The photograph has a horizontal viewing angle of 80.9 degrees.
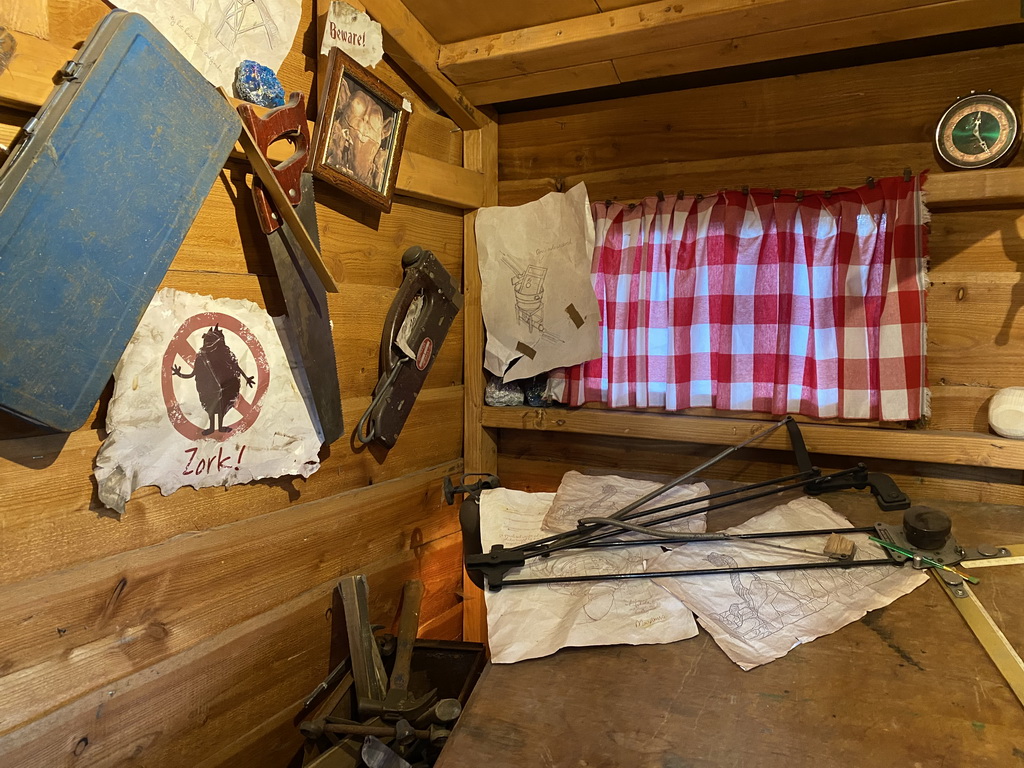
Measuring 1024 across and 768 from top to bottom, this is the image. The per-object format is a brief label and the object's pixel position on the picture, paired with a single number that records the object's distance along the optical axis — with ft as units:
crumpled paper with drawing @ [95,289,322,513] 3.41
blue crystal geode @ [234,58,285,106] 3.71
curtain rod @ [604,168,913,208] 4.89
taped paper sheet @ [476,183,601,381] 5.85
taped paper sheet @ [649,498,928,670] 3.24
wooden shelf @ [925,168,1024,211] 4.48
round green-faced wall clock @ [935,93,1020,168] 4.59
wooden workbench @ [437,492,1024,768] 2.55
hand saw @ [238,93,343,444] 3.82
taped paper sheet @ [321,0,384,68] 4.23
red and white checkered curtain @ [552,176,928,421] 4.92
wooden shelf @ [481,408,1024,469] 4.72
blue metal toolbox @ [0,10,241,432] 2.69
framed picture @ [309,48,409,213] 4.23
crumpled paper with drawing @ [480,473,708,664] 3.31
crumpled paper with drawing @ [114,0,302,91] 3.40
